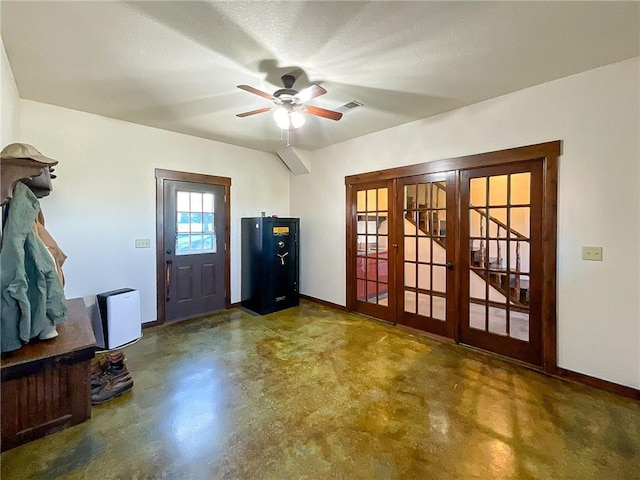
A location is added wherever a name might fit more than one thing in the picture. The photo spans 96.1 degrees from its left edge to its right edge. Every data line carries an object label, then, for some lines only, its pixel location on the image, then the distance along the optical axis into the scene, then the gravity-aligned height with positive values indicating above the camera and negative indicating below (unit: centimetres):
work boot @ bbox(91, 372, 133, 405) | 222 -121
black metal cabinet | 440 -42
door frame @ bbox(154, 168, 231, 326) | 395 +11
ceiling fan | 238 +118
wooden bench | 174 -96
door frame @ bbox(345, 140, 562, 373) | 264 +4
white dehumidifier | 321 -90
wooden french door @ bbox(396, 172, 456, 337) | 339 -21
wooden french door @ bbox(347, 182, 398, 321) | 400 -19
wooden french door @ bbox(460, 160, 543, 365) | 280 -25
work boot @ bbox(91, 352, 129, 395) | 237 -113
